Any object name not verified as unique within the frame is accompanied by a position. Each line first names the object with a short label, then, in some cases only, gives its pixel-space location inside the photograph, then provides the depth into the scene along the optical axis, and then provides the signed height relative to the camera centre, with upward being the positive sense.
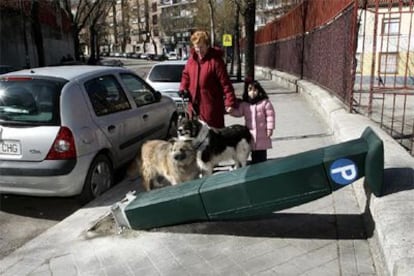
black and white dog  5.02 -1.07
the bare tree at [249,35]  17.39 +0.42
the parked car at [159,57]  83.14 -1.86
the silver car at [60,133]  5.29 -0.98
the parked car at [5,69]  17.27 -0.79
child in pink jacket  5.54 -0.79
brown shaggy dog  5.04 -1.28
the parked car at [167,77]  11.96 -0.79
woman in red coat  5.48 -0.43
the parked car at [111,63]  42.07 -1.40
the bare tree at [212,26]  30.78 +1.32
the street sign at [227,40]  28.75 +0.38
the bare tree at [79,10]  34.72 +2.87
